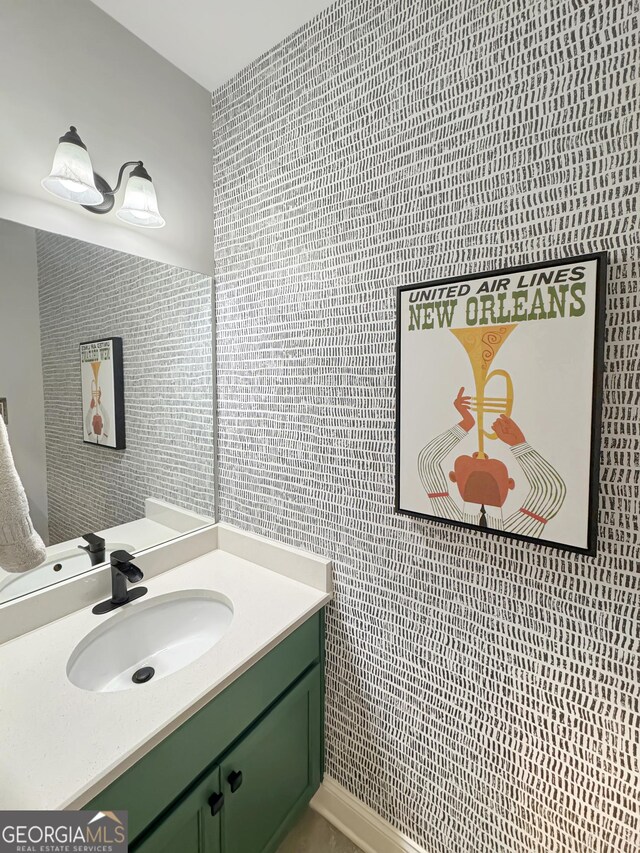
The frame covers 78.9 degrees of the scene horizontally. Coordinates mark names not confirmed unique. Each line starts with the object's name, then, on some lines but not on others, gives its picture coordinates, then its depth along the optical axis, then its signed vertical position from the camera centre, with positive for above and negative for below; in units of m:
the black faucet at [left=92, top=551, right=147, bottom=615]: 1.19 -0.56
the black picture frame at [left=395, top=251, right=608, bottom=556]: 0.78 +0.04
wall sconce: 1.09 +0.63
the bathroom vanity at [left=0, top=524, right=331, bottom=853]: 0.75 -0.68
